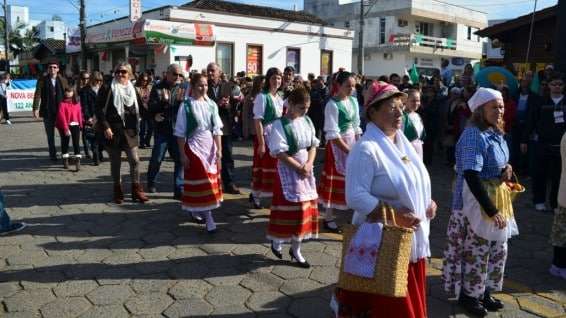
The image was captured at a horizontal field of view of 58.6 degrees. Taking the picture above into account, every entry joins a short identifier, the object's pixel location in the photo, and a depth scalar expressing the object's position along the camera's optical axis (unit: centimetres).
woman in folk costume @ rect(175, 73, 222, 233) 577
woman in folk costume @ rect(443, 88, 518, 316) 371
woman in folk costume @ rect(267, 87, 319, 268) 477
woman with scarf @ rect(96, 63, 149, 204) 695
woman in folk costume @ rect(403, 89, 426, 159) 604
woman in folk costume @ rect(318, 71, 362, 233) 580
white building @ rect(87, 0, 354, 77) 2471
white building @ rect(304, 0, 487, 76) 4291
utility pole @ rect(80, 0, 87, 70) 2483
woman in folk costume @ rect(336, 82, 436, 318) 278
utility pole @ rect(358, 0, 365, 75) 3006
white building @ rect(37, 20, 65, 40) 7950
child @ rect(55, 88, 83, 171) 986
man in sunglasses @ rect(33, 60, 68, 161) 991
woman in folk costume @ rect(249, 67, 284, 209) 656
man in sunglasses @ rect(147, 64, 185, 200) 727
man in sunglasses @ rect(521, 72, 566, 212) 723
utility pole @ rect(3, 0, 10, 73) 4081
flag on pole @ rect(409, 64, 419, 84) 1590
